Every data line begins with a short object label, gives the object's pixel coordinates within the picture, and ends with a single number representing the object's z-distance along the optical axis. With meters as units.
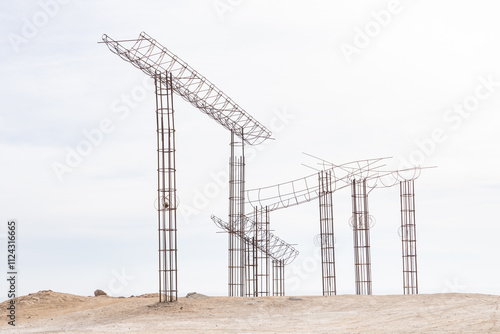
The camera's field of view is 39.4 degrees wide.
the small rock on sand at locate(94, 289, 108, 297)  40.66
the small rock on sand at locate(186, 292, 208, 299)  29.64
